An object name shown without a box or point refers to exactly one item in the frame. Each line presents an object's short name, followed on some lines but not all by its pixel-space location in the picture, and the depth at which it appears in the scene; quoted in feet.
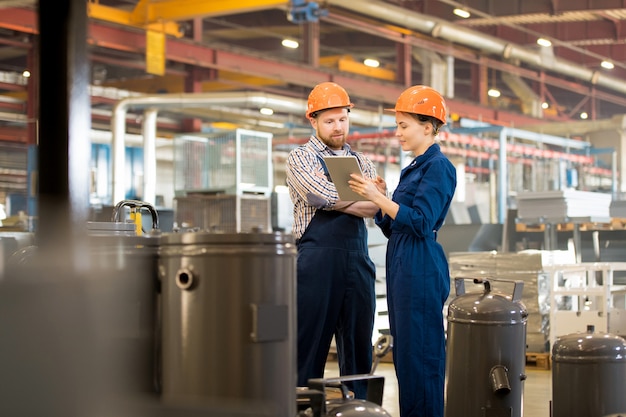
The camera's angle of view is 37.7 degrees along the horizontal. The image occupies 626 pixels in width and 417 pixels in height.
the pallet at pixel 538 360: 26.68
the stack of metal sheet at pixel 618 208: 37.22
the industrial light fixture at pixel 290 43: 62.18
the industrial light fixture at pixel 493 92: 74.43
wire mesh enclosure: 38.17
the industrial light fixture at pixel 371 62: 67.15
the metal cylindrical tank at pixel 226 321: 8.67
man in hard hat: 13.56
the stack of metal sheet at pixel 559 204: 32.96
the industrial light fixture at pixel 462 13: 53.98
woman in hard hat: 13.46
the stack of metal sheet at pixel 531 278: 26.96
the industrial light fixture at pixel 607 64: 65.22
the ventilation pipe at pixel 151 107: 42.78
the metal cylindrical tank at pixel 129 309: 8.07
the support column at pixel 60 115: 7.34
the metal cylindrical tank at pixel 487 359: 14.75
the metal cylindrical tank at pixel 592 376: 14.98
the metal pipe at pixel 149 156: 43.88
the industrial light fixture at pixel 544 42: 58.63
